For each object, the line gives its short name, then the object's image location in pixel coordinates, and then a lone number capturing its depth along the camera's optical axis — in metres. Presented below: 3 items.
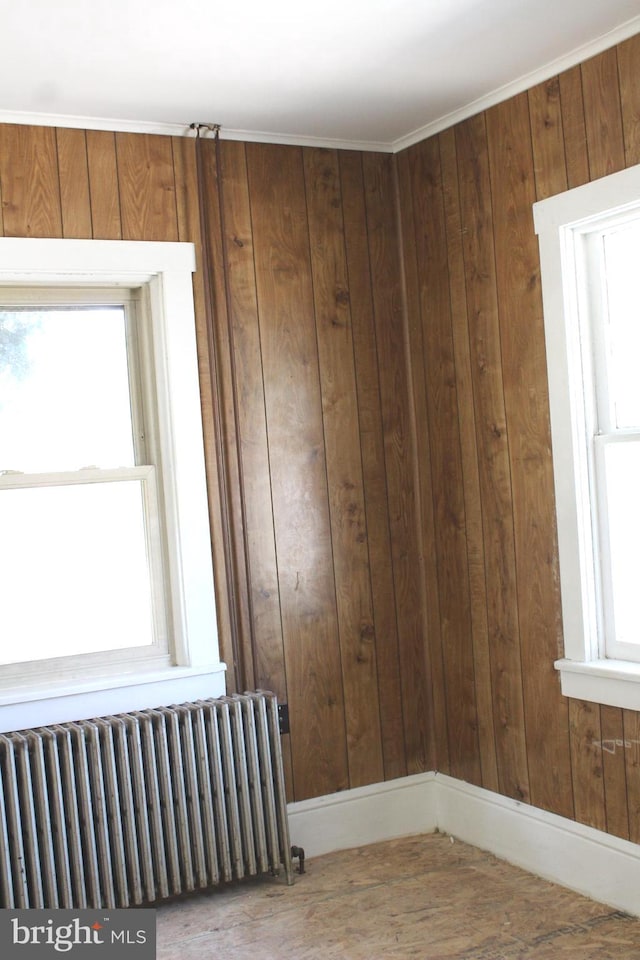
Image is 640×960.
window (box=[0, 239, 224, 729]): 3.63
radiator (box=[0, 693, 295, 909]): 3.27
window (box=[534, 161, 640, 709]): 3.37
